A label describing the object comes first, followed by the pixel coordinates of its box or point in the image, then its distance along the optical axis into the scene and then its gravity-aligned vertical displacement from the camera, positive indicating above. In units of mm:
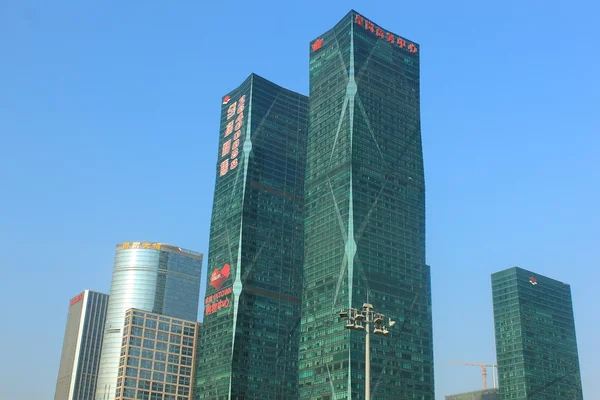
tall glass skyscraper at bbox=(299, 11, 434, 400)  194250 +32210
